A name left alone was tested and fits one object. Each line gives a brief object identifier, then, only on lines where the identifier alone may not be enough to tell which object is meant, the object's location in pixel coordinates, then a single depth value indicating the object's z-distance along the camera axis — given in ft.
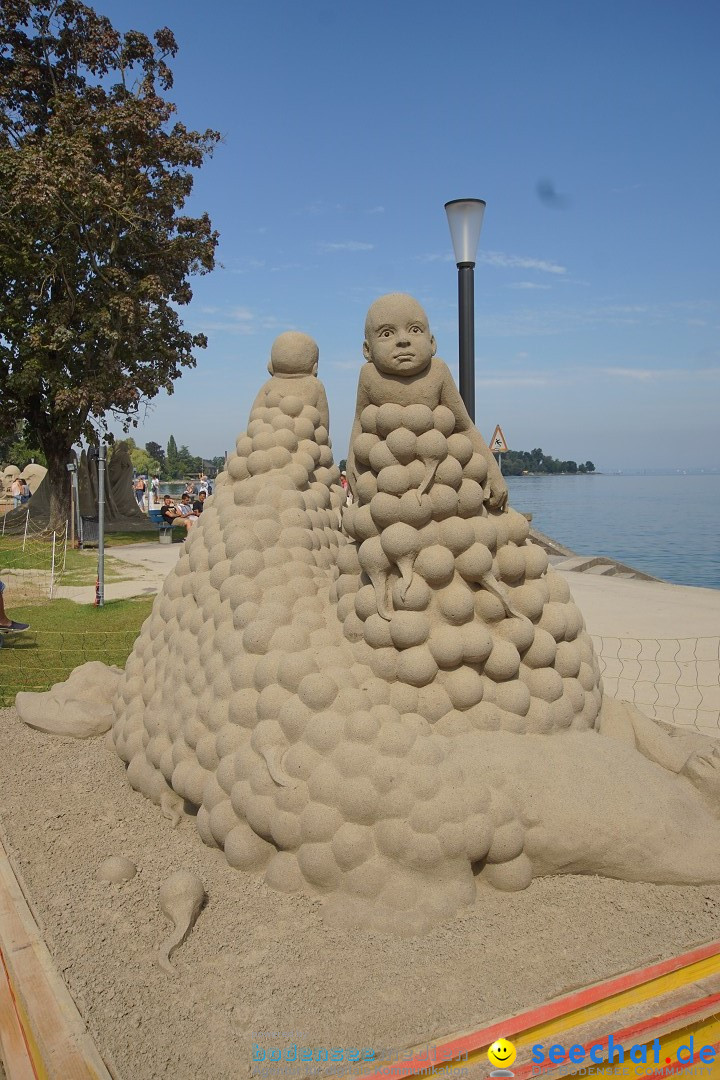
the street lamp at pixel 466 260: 21.15
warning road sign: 29.94
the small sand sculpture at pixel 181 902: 10.16
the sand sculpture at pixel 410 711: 10.76
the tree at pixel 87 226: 54.80
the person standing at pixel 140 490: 96.99
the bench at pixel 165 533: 63.10
